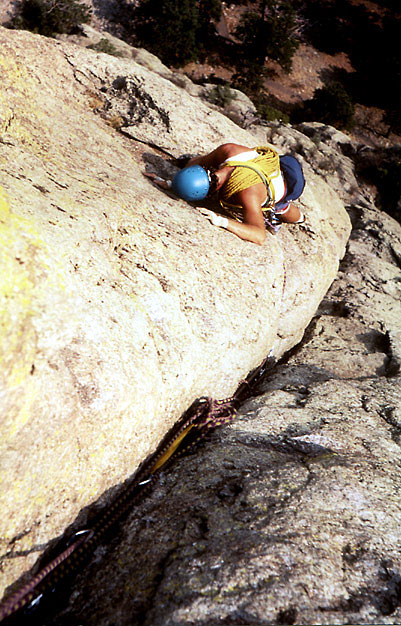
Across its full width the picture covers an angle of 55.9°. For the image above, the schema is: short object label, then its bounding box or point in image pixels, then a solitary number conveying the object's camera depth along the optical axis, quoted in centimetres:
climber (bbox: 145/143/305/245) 470
